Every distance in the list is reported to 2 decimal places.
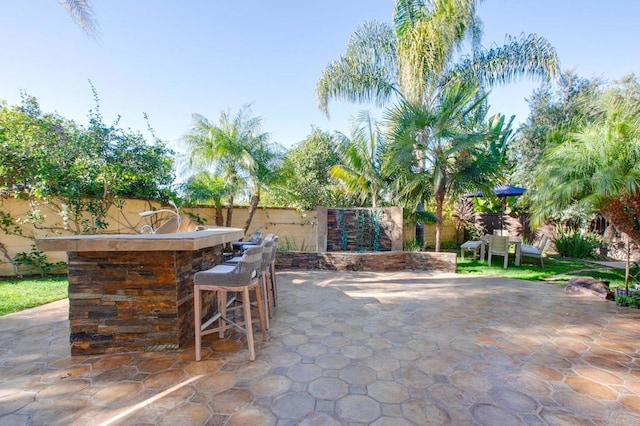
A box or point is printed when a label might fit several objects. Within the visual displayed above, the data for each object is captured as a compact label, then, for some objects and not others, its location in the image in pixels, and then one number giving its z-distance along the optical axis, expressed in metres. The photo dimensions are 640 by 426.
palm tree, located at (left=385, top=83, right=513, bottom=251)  6.64
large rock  4.73
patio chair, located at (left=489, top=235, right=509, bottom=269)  7.59
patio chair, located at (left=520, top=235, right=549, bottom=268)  7.59
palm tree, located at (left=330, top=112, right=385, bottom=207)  8.90
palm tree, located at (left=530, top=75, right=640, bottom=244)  3.99
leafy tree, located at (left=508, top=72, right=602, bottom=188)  9.38
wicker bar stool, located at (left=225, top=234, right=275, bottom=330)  3.38
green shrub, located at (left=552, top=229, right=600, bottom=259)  8.78
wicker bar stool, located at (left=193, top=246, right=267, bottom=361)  2.54
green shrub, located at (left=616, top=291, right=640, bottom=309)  4.22
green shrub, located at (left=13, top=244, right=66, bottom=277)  6.07
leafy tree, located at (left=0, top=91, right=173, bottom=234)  5.69
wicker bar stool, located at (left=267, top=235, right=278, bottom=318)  4.06
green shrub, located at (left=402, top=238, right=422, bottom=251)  8.21
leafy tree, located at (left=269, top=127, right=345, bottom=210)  8.43
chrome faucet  4.03
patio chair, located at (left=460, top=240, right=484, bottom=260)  8.64
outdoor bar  2.60
